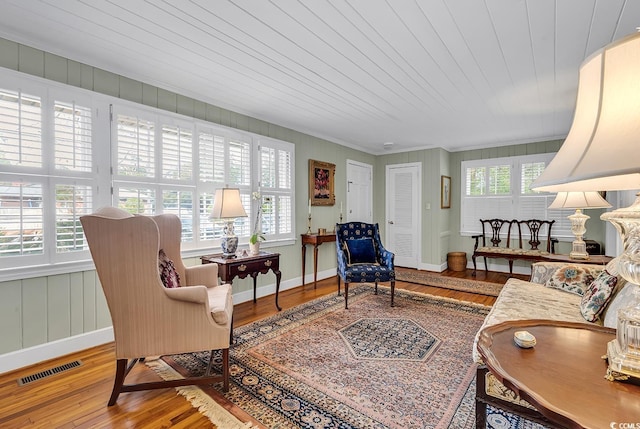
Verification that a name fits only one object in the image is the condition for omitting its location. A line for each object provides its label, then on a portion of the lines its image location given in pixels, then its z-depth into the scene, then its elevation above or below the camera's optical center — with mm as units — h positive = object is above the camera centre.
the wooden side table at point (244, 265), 2938 -579
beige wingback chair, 1770 -583
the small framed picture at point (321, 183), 4773 +416
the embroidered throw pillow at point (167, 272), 2098 -454
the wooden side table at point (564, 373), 756 -503
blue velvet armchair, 3531 -604
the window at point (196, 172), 2828 +407
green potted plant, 3355 -304
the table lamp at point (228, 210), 3127 -15
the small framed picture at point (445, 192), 5691 +322
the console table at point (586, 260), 3180 -549
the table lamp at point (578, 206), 3023 +30
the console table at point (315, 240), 4496 -474
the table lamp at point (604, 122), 565 +178
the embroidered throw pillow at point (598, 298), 1884 -564
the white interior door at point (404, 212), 5902 -66
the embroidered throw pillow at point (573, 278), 2586 -609
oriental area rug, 1745 -1164
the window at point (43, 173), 2213 +274
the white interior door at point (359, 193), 5637 +313
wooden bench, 4834 -555
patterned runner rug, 4340 -1149
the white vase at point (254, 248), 3342 -436
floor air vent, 2084 -1172
